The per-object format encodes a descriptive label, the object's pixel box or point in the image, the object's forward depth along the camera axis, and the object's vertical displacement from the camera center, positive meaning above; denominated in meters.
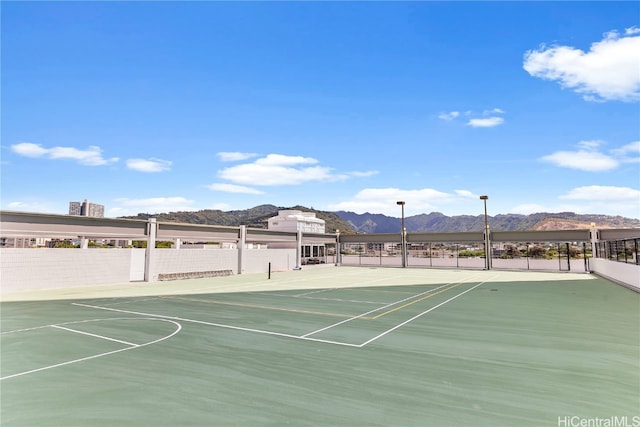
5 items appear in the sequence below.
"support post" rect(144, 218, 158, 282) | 33.19 -0.78
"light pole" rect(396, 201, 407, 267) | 53.72 -0.50
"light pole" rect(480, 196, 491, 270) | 48.33 -0.84
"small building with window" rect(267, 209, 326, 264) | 59.88 +4.03
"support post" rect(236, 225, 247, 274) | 43.34 -0.48
